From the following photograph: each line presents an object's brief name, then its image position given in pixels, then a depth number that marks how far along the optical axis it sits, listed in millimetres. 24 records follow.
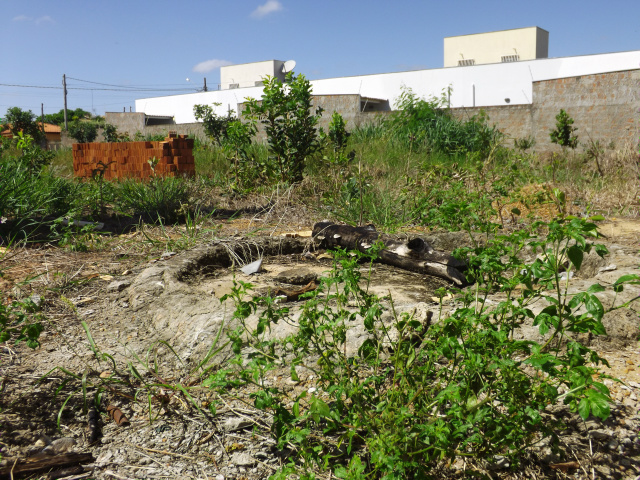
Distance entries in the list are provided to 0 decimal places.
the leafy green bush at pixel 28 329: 1715
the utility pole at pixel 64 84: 47625
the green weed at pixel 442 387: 1339
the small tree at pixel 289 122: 6797
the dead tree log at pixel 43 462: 1573
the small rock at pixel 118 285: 3418
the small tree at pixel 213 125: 15322
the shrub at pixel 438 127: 11398
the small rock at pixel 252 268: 3659
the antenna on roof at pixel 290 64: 23028
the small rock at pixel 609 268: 3102
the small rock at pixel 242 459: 1707
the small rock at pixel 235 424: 1875
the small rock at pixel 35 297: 3155
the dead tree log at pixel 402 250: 3549
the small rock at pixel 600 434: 1688
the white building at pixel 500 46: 37000
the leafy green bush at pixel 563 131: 10094
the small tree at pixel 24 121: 22969
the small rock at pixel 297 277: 3471
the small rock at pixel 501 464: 1604
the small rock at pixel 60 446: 1760
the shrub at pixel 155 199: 5836
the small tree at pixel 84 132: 26969
